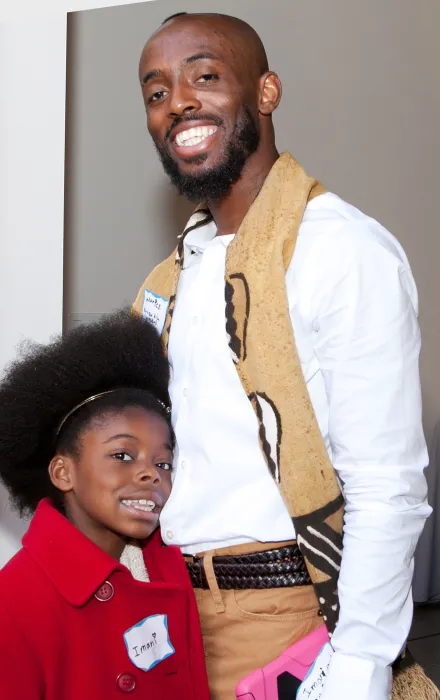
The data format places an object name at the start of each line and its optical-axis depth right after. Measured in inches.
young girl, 66.7
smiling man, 65.2
